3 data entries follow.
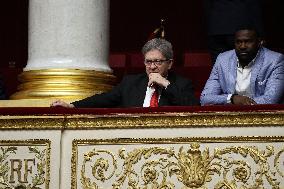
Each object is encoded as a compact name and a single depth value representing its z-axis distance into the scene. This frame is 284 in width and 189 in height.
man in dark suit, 8.63
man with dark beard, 9.13
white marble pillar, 10.29
